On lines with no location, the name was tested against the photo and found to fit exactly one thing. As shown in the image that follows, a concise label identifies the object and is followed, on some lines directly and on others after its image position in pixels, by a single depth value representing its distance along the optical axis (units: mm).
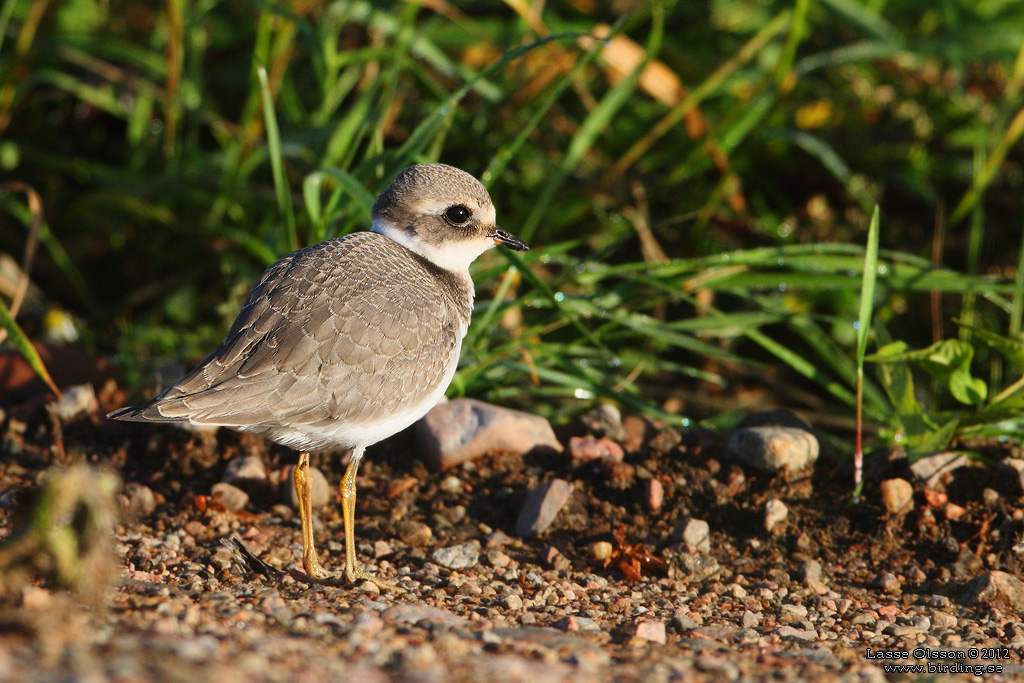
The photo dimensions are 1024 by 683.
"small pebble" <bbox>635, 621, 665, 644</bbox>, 6526
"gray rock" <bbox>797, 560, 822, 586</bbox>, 7902
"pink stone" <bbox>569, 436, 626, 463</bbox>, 9367
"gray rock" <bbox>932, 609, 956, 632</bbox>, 7242
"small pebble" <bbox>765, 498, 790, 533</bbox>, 8562
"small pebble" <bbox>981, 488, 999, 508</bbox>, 8508
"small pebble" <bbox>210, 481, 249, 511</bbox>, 8742
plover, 7422
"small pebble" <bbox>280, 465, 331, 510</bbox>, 9040
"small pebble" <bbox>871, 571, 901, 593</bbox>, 7811
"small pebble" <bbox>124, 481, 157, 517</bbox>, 8562
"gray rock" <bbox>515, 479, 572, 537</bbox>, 8523
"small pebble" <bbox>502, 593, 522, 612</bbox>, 7133
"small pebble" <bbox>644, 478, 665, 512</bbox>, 8812
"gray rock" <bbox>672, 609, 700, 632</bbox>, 6902
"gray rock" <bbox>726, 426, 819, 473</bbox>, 9062
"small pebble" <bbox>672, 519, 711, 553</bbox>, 8266
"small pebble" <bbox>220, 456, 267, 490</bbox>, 9133
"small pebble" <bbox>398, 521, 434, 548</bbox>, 8430
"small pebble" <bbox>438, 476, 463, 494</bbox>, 9109
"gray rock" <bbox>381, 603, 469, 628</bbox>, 6344
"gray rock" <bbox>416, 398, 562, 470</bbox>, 9328
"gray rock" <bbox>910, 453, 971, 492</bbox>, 8805
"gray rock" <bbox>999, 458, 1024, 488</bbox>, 8627
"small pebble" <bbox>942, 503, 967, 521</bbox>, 8453
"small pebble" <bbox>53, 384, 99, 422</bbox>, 9766
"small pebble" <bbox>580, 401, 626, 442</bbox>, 9891
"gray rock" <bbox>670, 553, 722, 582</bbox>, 8016
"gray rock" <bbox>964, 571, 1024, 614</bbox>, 7480
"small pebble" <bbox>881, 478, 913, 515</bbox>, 8594
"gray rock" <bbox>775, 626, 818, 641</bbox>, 6879
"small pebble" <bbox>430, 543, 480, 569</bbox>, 7969
